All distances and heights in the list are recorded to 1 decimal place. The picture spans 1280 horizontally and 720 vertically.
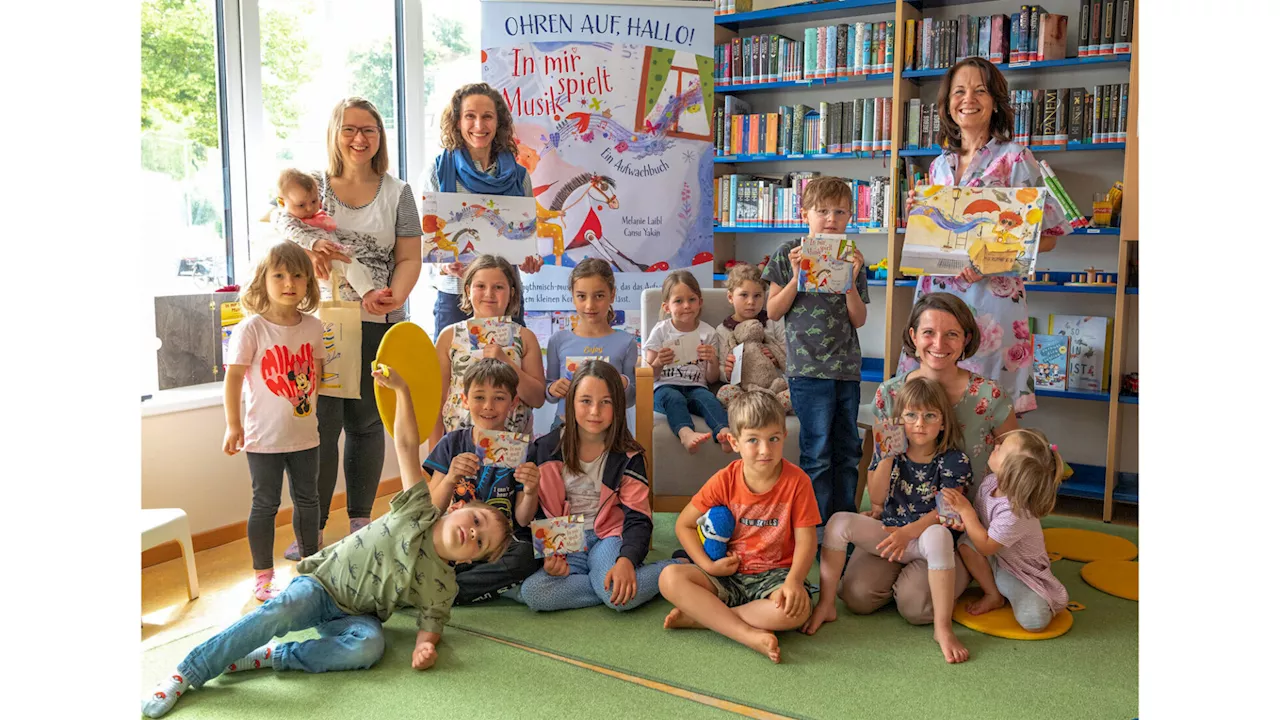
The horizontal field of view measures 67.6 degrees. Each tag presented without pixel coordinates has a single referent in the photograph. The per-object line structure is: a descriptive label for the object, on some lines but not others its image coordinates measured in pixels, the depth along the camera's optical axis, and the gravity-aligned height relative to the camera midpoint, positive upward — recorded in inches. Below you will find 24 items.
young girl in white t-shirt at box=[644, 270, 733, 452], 143.8 -12.3
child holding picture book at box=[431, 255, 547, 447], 118.5 -8.5
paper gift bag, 114.7 -8.6
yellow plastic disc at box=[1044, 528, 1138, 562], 131.0 -38.2
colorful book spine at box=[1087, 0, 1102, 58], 155.3 +40.2
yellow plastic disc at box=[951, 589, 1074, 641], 101.2 -37.7
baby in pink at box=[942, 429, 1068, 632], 100.1 -27.1
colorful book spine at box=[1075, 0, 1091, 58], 156.8 +40.1
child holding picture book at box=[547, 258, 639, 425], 129.6 -8.3
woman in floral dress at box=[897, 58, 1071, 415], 121.3 +12.2
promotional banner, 155.9 +24.6
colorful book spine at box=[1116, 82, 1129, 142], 154.4 +25.8
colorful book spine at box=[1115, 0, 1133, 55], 151.8 +39.4
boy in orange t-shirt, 100.2 -28.7
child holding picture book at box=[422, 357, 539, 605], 110.7 -23.0
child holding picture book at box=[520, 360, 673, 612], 109.6 -25.5
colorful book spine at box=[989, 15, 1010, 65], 163.5 +40.5
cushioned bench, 137.9 -27.3
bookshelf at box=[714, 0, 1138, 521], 154.2 +21.5
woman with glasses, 118.6 +3.6
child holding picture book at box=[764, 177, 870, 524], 122.3 -10.1
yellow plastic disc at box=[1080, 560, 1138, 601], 116.0 -38.0
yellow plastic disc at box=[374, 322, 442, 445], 103.7 -10.3
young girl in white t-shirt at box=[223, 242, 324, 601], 109.3 -12.2
